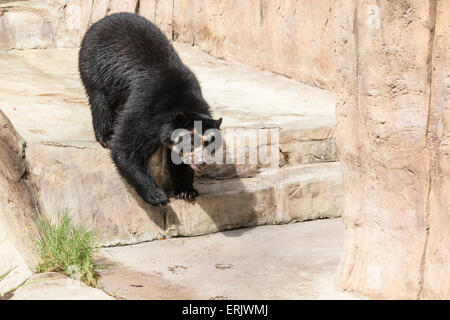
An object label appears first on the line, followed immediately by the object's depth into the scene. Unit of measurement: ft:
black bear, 34.94
